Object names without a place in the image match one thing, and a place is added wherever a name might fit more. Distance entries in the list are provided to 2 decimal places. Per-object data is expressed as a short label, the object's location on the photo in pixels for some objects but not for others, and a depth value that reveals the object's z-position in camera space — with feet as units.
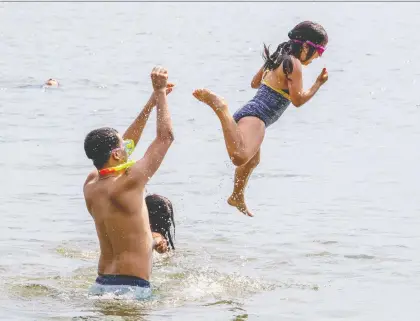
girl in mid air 62.08
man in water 52.75
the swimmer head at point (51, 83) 144.85
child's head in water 66.74
